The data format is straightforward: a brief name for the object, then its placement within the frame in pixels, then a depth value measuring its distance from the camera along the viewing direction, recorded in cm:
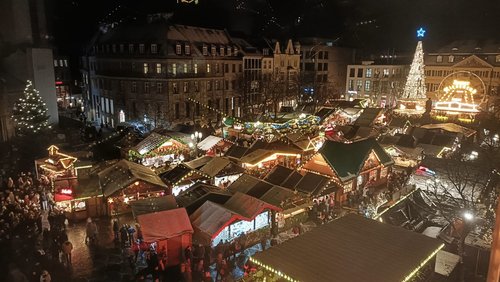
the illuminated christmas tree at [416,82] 3788
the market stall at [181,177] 1891
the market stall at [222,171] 1998
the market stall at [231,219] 1350
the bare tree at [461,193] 1353
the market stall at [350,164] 1959
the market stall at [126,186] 1725
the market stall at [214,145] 2627
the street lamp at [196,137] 2711
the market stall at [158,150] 2406
